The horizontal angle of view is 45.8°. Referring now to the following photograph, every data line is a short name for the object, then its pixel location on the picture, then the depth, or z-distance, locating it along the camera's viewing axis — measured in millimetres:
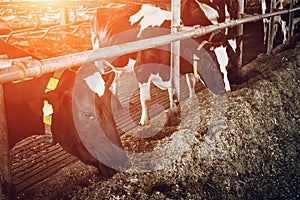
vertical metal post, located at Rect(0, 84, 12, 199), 1712
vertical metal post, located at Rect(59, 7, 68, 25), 9045
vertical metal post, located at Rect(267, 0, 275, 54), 6996
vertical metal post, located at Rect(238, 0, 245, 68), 5223
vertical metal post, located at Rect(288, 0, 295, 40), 7627
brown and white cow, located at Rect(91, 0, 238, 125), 4395
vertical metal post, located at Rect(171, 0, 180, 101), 3471
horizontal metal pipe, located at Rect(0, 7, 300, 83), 1568
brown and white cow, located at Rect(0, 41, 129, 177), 2342
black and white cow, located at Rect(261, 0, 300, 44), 8594
